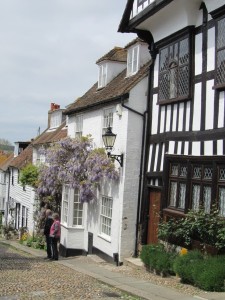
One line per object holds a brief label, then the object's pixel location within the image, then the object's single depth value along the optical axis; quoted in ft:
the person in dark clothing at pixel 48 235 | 54.21
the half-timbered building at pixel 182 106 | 36.09
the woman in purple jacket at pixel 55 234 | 52.95
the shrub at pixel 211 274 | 31.12
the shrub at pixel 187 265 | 33.72
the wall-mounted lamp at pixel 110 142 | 48.42
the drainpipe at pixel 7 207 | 132.77
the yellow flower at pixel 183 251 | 37.12
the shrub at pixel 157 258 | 38.32
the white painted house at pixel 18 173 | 101.81
